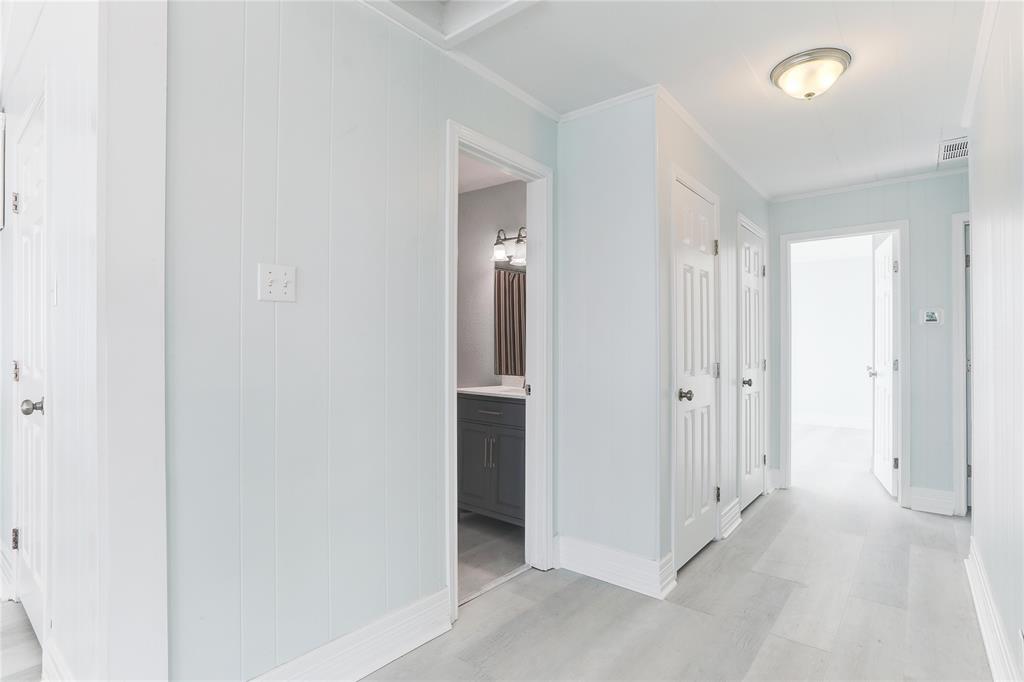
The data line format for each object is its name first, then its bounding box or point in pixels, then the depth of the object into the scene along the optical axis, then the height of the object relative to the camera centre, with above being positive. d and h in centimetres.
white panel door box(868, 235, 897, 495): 412 -25
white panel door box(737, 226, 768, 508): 384 -23
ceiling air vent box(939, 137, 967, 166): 327 +116
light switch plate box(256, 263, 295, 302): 161 +16
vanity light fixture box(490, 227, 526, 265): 394 +64
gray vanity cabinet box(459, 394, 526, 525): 321 -75
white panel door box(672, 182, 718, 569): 279 -21
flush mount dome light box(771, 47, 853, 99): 227 +114
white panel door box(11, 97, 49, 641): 186 -7
